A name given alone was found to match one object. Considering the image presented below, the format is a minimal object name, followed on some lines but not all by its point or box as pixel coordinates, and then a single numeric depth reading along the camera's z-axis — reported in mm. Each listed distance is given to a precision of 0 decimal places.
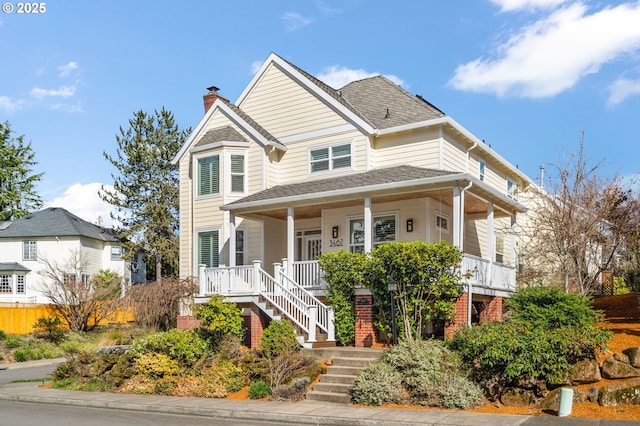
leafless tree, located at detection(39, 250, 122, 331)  34781
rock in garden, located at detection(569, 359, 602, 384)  12180
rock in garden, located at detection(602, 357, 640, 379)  12008
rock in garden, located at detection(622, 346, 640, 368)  12129
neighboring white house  46969
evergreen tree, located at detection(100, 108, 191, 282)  45781
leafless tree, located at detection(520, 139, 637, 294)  20984
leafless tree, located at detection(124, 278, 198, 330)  27547
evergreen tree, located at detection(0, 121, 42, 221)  57719
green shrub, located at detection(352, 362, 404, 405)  13289
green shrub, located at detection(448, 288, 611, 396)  12445
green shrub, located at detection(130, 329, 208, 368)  17016
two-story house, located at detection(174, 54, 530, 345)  18922
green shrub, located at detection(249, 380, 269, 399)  14781
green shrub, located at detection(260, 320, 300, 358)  16578
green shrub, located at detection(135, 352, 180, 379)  16750
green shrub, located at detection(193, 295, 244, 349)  18219
